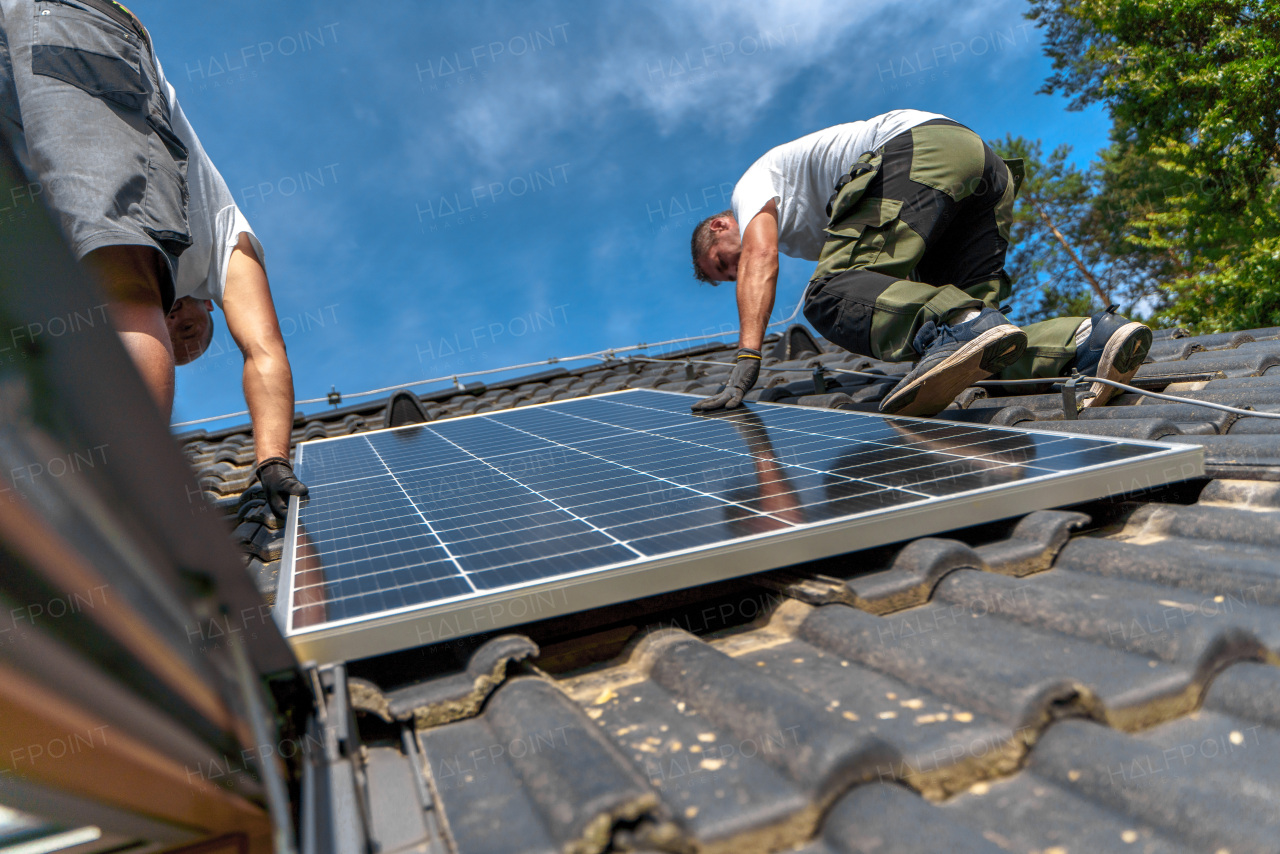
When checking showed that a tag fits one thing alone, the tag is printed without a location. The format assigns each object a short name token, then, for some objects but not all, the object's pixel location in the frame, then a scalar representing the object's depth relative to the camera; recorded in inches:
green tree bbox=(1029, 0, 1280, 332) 694.5
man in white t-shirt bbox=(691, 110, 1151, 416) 140.6
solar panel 66.1
